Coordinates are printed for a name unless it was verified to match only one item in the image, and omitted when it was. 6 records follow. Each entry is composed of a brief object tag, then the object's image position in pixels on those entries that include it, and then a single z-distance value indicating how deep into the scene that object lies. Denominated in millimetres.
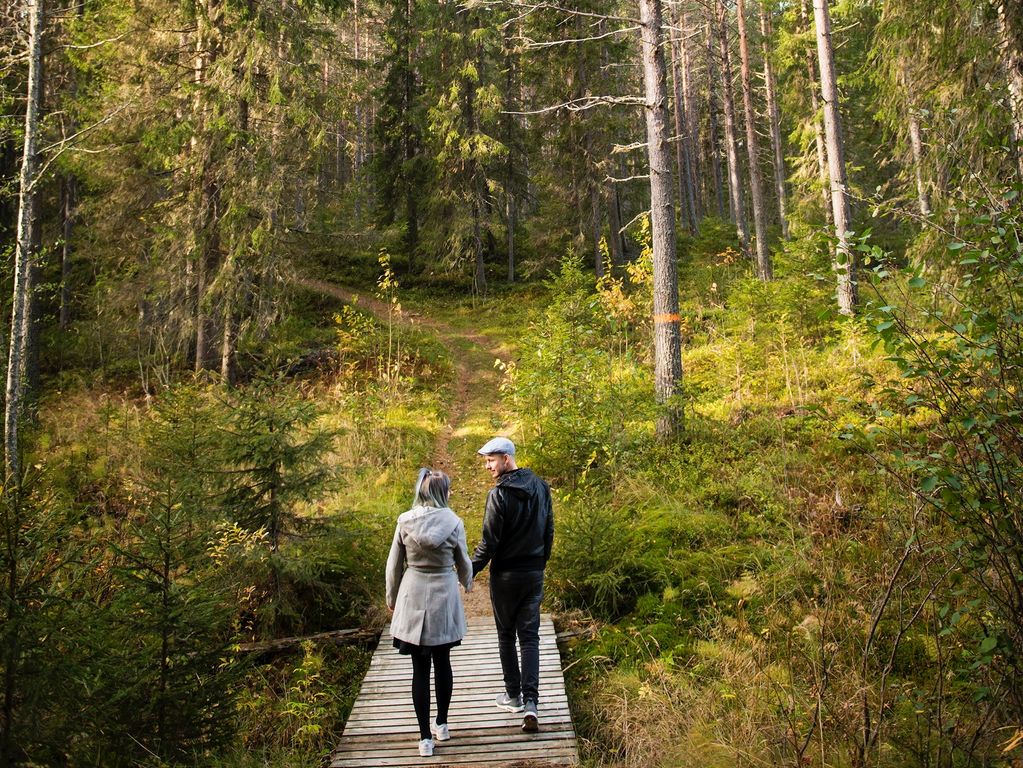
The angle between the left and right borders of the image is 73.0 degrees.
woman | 4719
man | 5031
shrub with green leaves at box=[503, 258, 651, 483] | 9828
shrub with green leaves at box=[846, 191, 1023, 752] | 3242
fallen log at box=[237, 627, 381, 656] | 6414
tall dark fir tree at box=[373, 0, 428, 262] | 27703
